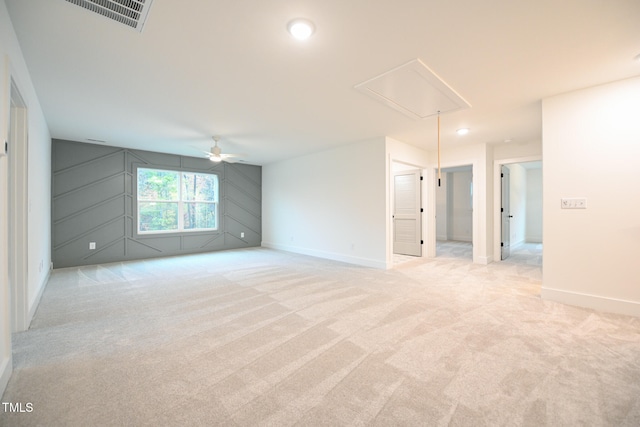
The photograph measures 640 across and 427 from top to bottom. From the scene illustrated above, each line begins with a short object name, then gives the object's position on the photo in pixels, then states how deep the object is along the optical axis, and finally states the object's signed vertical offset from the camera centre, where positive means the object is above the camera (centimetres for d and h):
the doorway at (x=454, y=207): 890 +23
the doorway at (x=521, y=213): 578 +1
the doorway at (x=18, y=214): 244 +1
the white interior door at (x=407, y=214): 624 +0
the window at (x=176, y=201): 622 +35
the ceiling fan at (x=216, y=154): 484 +112
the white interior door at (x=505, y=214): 574 -1
